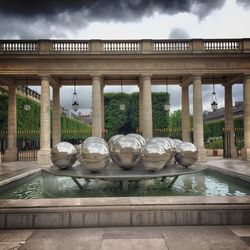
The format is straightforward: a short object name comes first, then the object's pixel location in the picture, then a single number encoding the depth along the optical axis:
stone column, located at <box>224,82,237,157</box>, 25.89
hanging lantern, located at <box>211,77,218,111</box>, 23.37
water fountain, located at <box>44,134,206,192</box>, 7.79
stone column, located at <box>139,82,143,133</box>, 24.30
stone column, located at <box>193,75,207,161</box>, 22.34
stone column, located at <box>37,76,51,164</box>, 21.75
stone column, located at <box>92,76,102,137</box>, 21.89
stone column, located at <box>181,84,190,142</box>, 25.15
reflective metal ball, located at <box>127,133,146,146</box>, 9.18
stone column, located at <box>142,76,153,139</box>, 22.09
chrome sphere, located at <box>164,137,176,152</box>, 9.08
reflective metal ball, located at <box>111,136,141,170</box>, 7.88
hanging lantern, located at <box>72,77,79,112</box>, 23.42
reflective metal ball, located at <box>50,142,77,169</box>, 8.77
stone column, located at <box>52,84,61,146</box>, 24.95
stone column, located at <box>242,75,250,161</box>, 22.38
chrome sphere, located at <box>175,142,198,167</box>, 9.16
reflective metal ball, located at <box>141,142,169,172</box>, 7.84
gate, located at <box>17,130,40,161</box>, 25.76
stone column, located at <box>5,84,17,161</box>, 24.80
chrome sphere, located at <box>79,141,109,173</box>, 7.79
